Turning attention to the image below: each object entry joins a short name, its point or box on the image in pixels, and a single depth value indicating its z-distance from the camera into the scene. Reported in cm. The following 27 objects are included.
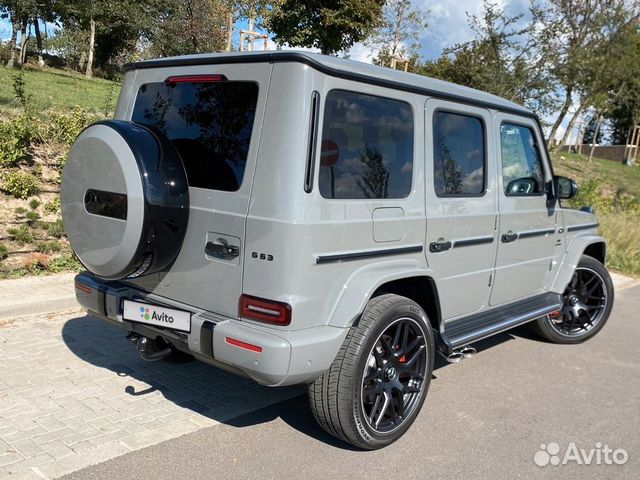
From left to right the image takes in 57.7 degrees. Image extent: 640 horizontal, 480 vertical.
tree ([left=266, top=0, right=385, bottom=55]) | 1786
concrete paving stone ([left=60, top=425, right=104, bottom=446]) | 316
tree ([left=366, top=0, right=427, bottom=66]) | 1931
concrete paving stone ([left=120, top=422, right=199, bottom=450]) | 320
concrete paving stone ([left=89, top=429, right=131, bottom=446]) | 319
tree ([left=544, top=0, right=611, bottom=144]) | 1386
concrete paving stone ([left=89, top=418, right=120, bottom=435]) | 332
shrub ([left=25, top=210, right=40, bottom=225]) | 666
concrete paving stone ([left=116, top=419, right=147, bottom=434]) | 335
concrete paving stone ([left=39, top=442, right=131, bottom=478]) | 288
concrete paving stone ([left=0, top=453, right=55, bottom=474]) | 286
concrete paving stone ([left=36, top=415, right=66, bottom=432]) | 330
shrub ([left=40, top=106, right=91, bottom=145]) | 752
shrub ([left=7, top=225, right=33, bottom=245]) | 632
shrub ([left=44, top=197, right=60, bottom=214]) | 693
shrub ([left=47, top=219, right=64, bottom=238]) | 657
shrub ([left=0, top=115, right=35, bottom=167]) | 694
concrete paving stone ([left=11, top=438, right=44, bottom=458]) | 302
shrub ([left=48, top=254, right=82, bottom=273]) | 608
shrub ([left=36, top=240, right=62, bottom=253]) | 629
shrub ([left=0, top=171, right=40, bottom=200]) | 681
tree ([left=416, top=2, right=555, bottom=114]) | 1321
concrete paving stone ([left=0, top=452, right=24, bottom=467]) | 293
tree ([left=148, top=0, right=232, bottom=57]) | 1767
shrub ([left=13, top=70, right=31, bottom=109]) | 765
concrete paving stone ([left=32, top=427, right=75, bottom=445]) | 315
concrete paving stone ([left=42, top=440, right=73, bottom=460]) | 303
